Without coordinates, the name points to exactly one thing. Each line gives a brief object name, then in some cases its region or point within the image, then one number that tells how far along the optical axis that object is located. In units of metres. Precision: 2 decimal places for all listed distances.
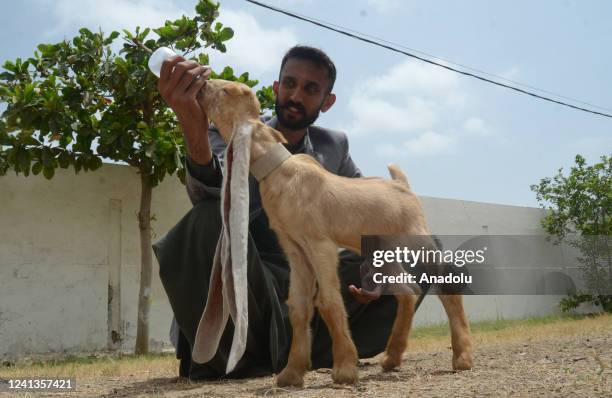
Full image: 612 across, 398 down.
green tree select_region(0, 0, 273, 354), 6.41
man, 2.83
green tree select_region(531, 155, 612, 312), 11.41
